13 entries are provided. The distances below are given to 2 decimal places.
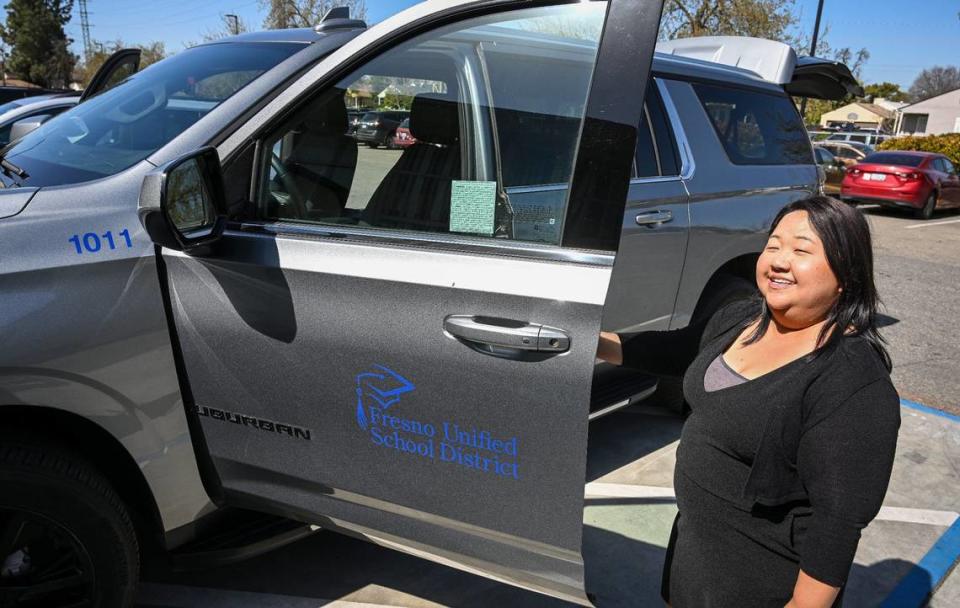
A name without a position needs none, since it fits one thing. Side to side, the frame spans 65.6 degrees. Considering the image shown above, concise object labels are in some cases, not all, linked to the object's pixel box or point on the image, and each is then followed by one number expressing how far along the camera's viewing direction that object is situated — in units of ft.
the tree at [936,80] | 322.53
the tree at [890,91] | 355.15
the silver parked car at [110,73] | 10.90
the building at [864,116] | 256.52
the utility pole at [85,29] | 205.46
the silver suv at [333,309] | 5.76
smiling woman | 4.51
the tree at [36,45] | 188.96
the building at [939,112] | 194.51
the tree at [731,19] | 73.00
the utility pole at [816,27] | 62.64
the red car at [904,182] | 50.01
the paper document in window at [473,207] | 6.33
